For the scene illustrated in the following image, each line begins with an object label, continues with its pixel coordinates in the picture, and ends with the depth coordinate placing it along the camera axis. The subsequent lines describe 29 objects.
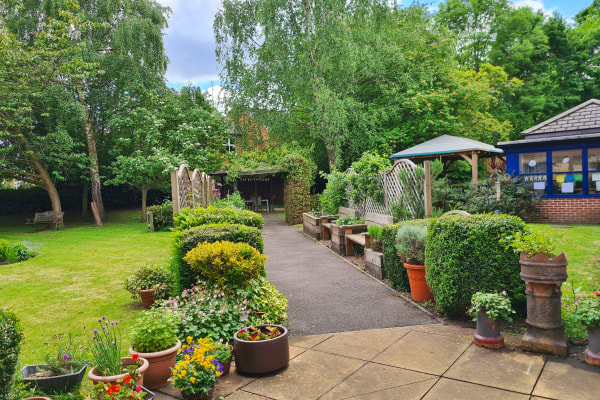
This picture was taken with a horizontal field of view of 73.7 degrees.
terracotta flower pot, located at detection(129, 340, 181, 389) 3.19
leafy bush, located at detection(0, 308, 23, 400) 2.38
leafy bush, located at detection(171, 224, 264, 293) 4.77
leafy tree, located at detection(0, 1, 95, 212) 11.97
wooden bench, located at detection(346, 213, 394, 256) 8.01
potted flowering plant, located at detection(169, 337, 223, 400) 2.92
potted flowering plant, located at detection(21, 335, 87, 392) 2.92
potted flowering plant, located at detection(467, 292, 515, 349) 3.74
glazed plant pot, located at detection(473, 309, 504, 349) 3.74
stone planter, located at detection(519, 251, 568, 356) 3.53
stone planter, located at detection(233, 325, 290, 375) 3.40
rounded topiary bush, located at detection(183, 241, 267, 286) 4.05
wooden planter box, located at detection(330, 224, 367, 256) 9.52
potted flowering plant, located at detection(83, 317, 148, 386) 2.83
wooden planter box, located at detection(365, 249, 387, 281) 6.86
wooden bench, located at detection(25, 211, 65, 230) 18.19
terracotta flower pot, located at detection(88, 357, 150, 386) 2.77
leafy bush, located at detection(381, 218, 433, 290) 6.05
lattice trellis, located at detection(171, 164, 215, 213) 6.84
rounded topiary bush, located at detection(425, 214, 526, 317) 4.18
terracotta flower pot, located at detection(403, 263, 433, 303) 5.34
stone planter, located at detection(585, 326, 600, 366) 3.26
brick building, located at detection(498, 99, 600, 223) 11.89
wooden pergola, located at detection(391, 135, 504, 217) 12.55
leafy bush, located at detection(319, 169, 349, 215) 12.31
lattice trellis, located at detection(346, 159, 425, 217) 7.75
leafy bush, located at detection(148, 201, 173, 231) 15.80
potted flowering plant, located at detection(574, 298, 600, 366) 3.27
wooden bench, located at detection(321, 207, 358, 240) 11.09
